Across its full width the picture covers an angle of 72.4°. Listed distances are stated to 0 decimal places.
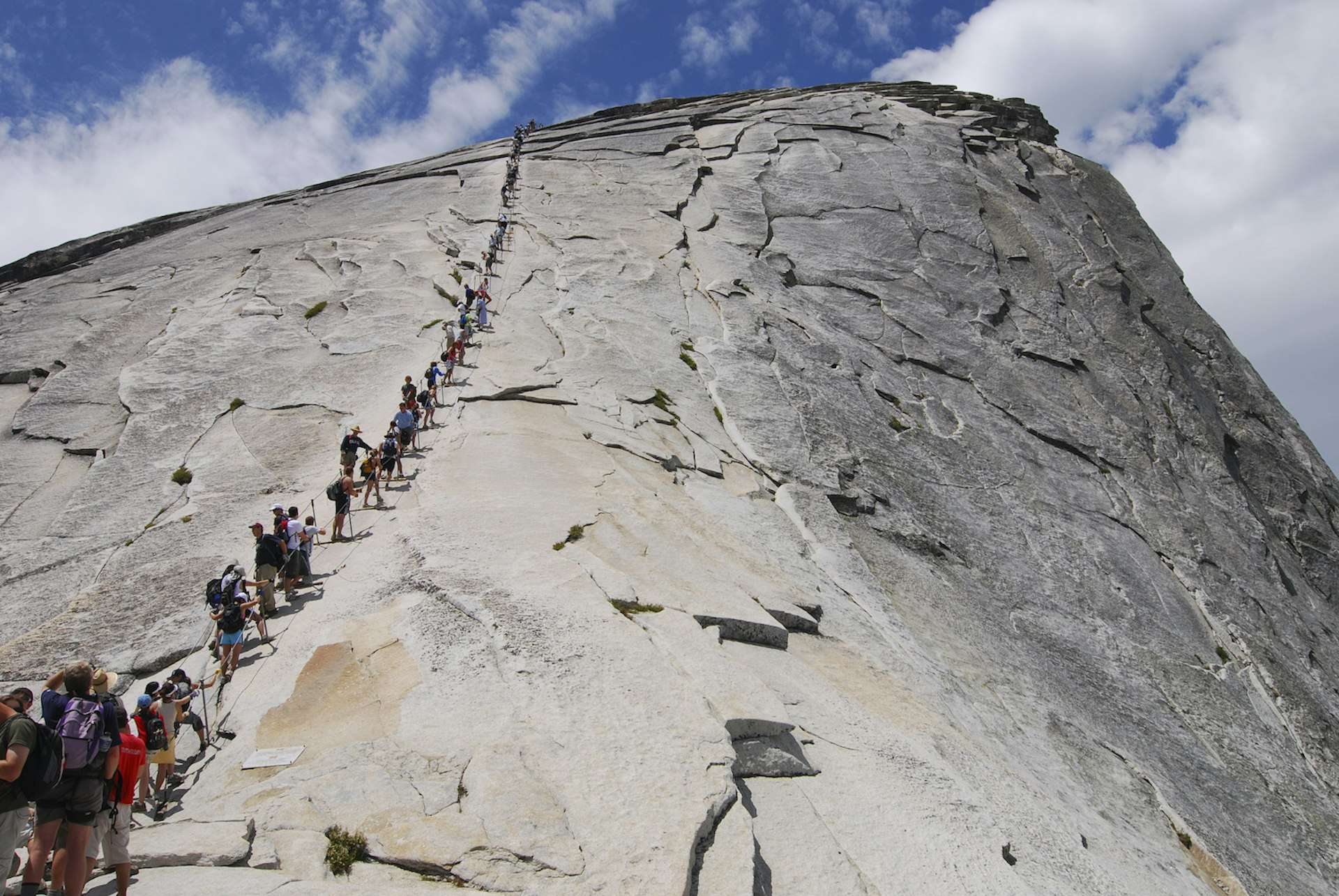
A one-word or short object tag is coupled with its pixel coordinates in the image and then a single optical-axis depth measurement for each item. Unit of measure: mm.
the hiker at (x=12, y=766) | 6832
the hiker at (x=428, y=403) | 21406
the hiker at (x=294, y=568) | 14617
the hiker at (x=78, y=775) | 7633
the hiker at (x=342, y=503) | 16344
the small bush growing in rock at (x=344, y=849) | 8648
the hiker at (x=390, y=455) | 18672
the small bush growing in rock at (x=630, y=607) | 13609
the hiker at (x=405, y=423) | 19703
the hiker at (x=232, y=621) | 12797
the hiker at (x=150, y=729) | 10484
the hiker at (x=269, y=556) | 14617
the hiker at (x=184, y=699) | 11430
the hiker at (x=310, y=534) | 15023
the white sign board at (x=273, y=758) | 10344
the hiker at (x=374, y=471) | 17750
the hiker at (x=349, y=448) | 18641
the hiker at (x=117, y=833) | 8031
